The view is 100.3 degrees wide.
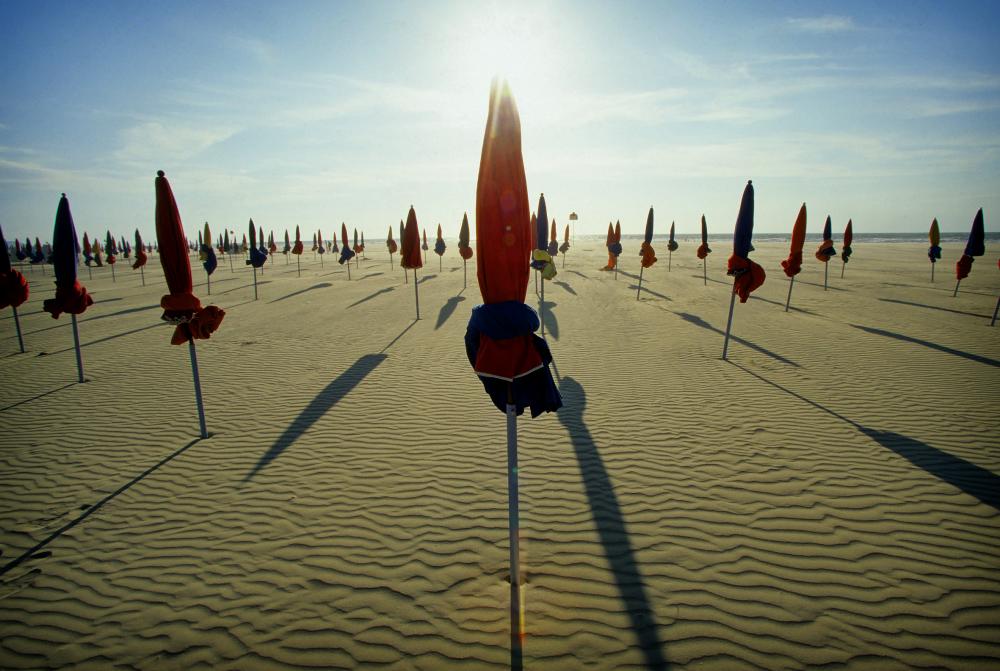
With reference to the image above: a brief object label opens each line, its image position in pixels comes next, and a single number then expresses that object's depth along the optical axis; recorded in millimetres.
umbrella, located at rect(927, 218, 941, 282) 26338
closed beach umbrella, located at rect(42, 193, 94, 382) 9203
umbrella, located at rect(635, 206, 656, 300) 22047
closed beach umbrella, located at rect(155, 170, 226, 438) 6766
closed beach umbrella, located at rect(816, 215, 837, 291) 22953
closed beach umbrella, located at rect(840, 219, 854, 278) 27297
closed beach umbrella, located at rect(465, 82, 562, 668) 3488
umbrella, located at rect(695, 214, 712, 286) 26394
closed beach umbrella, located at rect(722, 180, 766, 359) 10719
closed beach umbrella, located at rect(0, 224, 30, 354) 10697
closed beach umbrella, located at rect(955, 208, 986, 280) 18995
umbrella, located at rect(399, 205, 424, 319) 17281
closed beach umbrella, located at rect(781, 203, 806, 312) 15675
